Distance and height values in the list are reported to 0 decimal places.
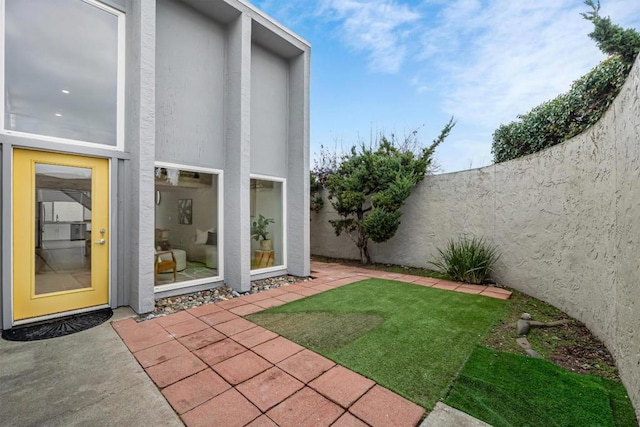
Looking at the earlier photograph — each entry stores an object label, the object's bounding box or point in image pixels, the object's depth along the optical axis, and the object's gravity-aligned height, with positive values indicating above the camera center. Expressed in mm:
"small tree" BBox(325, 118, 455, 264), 7352 +802
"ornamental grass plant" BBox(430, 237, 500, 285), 5969 -1107
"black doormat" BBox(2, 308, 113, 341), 3312 -1543
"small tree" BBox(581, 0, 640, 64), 5012 +3383
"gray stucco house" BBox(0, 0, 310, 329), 3650 +1011
